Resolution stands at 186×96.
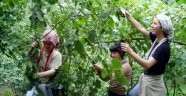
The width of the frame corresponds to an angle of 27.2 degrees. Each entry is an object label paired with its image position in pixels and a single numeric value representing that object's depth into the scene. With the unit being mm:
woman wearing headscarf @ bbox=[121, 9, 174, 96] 3123
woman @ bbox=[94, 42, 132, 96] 3662
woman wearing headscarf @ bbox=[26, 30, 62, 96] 3318
